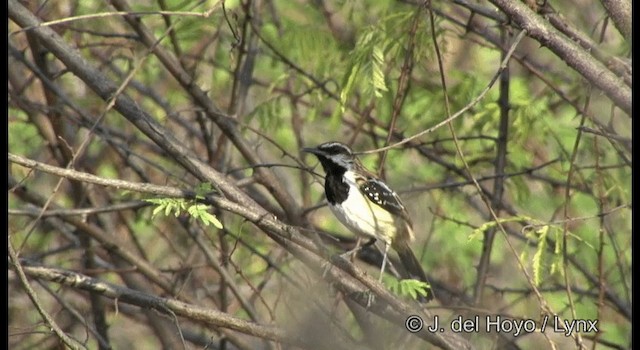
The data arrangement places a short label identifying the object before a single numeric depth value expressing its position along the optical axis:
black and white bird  11.84
